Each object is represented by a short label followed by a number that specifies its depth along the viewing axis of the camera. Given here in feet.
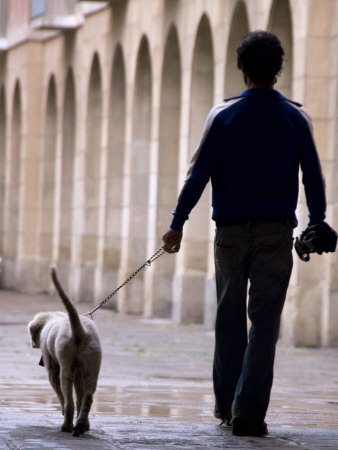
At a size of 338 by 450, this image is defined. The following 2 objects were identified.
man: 46.55
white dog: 46.68
